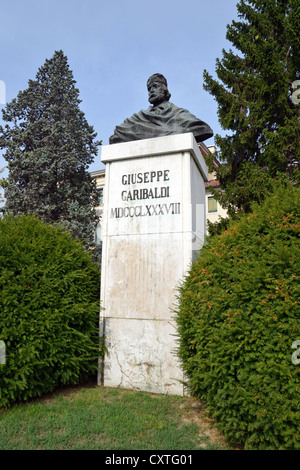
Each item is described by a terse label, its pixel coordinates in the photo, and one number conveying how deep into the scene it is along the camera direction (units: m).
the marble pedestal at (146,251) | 4.05
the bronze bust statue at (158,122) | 4.92
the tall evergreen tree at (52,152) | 11.63
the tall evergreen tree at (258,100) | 9.85
